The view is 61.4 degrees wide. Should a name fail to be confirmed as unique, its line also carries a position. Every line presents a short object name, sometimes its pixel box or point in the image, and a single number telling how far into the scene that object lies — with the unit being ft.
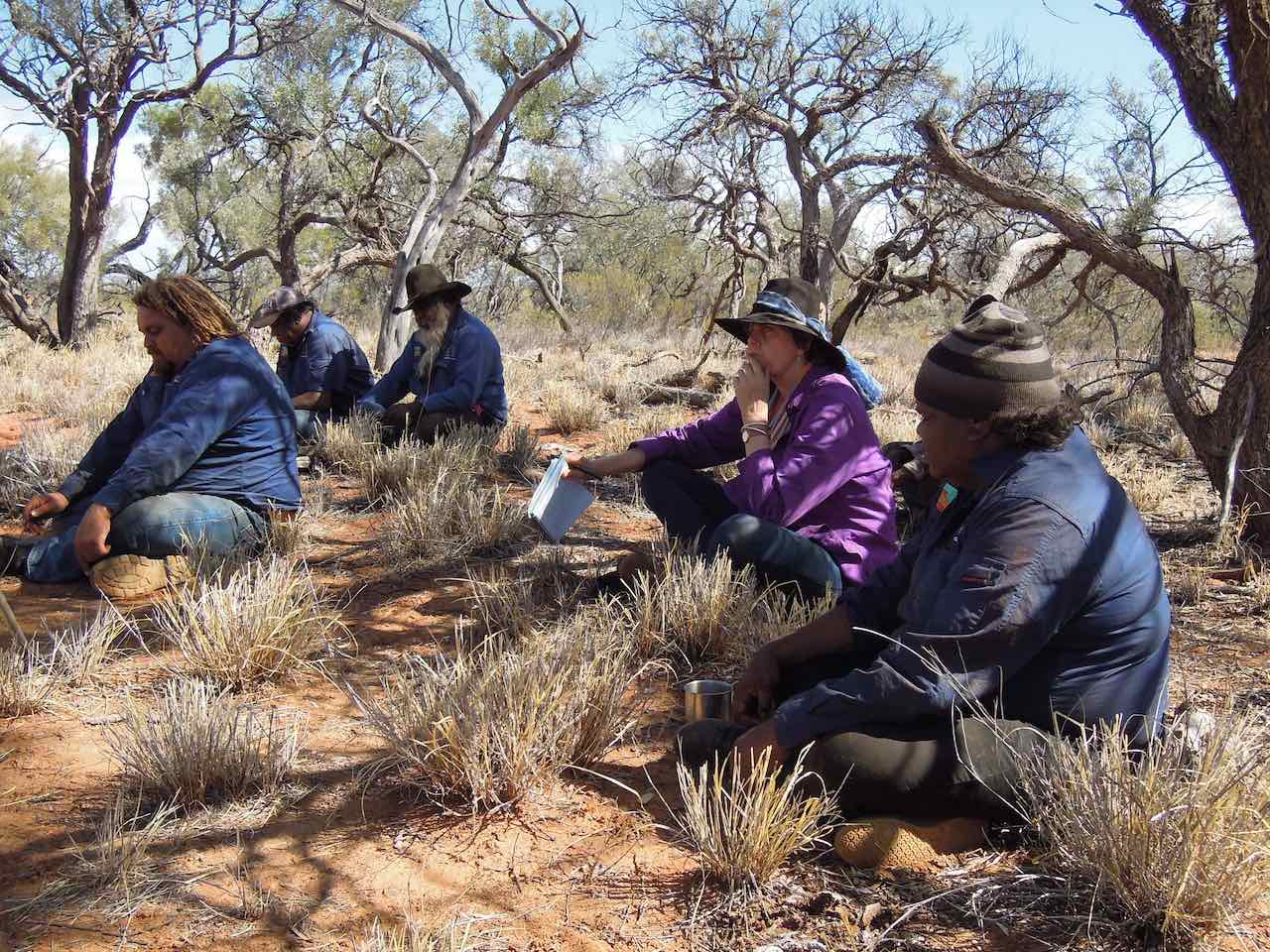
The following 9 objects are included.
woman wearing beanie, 7.90
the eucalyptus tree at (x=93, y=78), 43.91
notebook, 13.65
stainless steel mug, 10.86
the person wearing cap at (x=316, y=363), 26.09
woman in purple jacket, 13.43
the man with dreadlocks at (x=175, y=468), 15.48
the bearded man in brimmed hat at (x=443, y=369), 24.45
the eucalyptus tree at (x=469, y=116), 34.01
